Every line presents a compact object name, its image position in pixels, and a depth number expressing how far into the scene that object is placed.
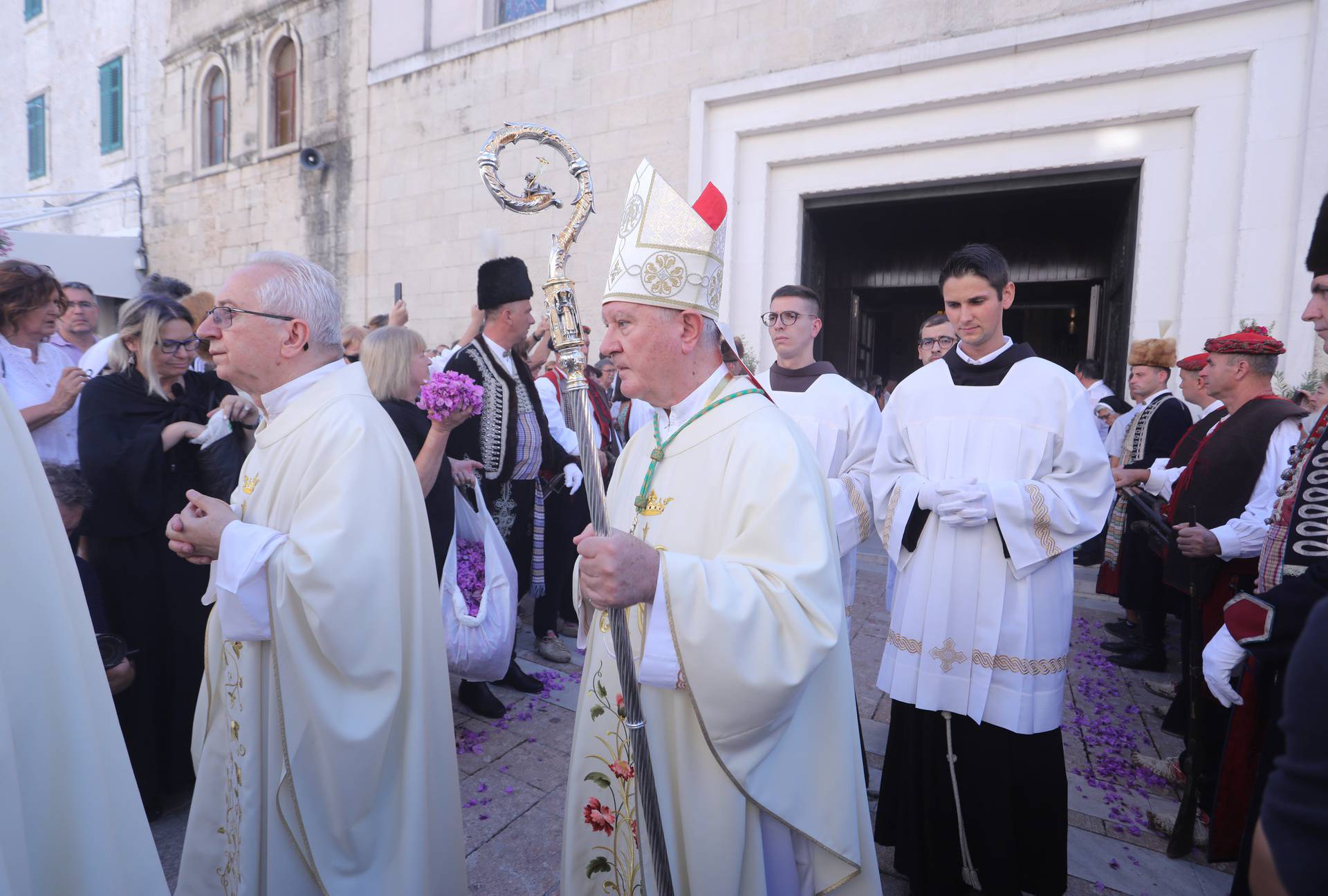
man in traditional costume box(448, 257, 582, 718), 4.20
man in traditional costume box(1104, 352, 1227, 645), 4.54
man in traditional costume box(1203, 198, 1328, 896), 1.75
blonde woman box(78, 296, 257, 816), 2.90
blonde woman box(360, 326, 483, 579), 3.58
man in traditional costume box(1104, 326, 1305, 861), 3.16
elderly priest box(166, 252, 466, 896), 1.76
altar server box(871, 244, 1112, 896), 2.45
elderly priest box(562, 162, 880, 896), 1.43
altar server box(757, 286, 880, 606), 3.25
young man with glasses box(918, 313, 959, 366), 5.02
